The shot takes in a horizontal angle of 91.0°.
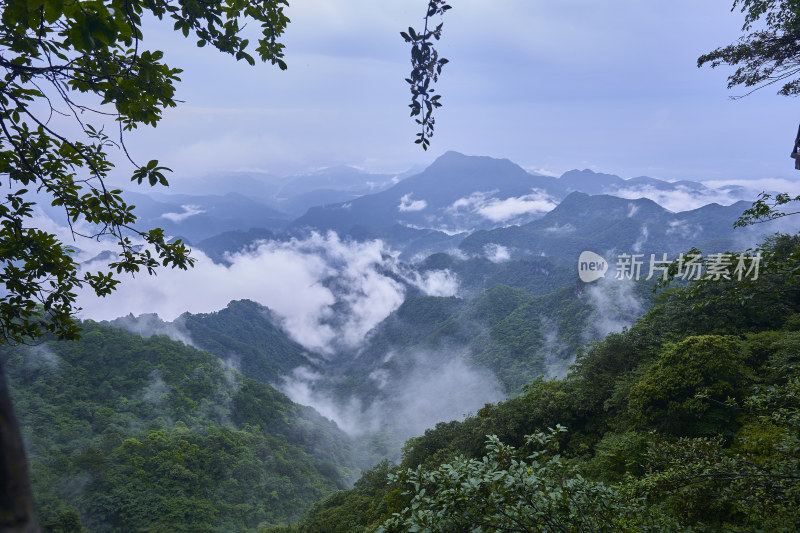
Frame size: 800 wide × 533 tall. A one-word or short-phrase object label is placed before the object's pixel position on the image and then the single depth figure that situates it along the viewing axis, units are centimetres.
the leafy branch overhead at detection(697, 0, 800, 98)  805
